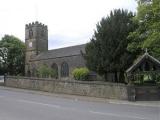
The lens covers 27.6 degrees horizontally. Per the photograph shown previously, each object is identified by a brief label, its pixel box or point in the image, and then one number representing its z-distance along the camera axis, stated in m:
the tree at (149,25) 28.53
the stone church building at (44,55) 66.62
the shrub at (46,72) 64.88
